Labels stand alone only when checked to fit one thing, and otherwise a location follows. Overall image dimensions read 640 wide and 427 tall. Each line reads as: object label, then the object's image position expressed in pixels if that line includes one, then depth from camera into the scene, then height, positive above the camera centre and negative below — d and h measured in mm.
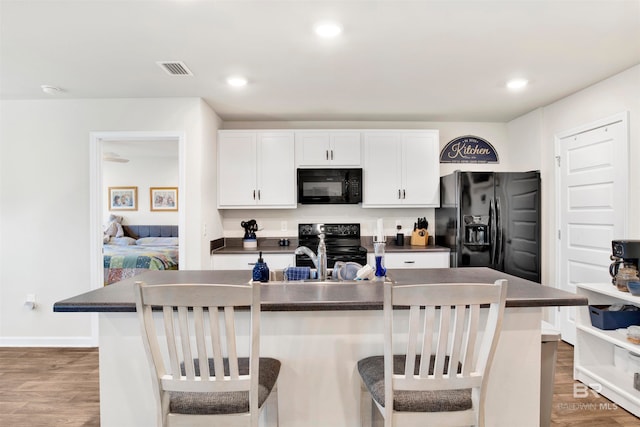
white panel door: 2791 +102
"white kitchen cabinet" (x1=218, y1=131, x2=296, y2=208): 3898 +543
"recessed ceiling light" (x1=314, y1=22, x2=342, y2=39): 2032 +1129
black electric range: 4020 -277
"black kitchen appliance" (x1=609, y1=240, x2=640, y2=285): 2283 -265
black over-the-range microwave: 3928 +324
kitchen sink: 1837 -370
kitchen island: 1590 -705
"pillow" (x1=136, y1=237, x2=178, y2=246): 5739 -462
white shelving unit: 2271 -1053
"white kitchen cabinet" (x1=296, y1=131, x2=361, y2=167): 3928 +762
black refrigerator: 3592 -85
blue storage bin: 2414 -755
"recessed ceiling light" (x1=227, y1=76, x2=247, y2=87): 2836 +1134
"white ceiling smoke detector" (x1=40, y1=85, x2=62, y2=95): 3021 +1138
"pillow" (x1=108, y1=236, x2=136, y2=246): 5883 -458
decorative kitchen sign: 4328 +793
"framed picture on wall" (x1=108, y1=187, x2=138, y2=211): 6828 +320
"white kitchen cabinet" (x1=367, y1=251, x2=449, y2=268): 3744 -510
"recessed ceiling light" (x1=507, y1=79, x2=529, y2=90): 2939 +1137
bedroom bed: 4473 -556
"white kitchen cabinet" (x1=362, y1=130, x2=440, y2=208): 3973 +524
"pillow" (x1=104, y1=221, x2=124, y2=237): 6352 -274
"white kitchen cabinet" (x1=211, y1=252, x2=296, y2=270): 3650 -494
